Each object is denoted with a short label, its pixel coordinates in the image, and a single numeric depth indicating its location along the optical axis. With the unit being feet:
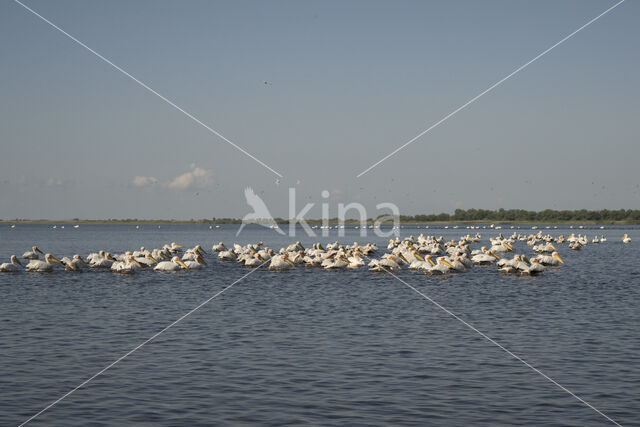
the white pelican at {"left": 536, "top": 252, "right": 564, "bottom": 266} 174.30
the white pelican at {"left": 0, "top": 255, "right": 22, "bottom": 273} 155.84
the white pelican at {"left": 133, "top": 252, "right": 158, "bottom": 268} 167.63
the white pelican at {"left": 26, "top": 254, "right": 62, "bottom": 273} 154.30
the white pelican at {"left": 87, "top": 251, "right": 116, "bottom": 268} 166.40
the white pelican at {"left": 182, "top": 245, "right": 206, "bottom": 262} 186.80
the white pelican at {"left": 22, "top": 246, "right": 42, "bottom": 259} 206.52
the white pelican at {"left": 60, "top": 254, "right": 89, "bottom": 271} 156.15
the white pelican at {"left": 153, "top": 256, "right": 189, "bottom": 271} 161.27
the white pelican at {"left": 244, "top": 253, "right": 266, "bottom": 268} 176.86
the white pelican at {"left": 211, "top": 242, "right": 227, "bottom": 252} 242.99
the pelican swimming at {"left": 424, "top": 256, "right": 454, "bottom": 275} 148.87
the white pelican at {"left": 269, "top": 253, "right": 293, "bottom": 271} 164.96
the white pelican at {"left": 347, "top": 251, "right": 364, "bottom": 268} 168.45
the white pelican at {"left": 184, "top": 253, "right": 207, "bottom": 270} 166.32
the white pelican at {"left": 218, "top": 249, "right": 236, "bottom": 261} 199.44
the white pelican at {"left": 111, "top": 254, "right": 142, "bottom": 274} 151.02
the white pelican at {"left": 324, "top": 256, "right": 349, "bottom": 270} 166.52
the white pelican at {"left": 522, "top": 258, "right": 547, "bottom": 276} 144.25
